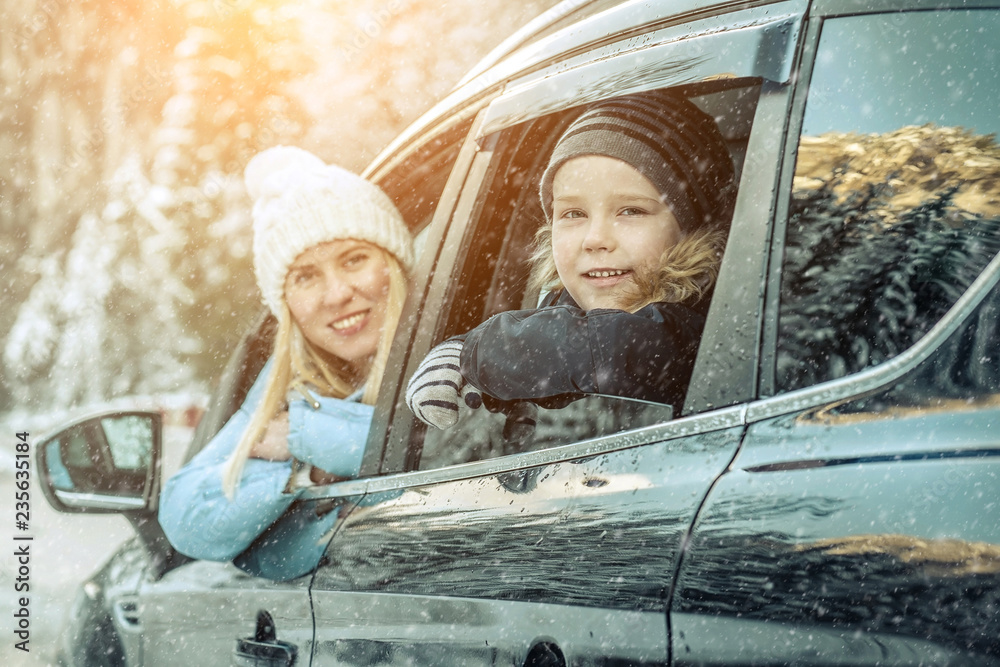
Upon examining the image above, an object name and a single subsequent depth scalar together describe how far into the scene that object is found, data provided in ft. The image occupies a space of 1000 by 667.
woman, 6.52
